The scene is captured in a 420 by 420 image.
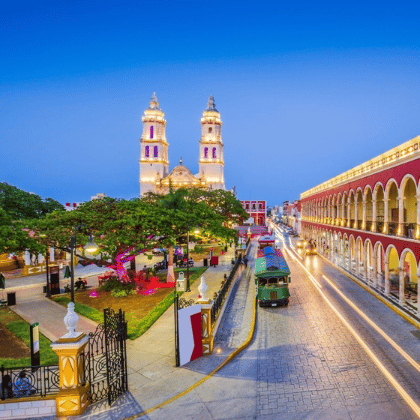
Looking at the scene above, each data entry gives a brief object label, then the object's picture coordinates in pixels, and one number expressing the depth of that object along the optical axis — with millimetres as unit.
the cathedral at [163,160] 71375
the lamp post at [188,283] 18969
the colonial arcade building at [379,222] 15180
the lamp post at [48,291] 18531
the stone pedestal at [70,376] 6941
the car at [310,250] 34712
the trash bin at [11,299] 16742
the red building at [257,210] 98250
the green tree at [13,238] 11883
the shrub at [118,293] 17750
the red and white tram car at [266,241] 34719
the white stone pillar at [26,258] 27756
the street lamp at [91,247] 11672
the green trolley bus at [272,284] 15797
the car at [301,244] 39819
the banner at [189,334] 9453
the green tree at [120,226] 17078
